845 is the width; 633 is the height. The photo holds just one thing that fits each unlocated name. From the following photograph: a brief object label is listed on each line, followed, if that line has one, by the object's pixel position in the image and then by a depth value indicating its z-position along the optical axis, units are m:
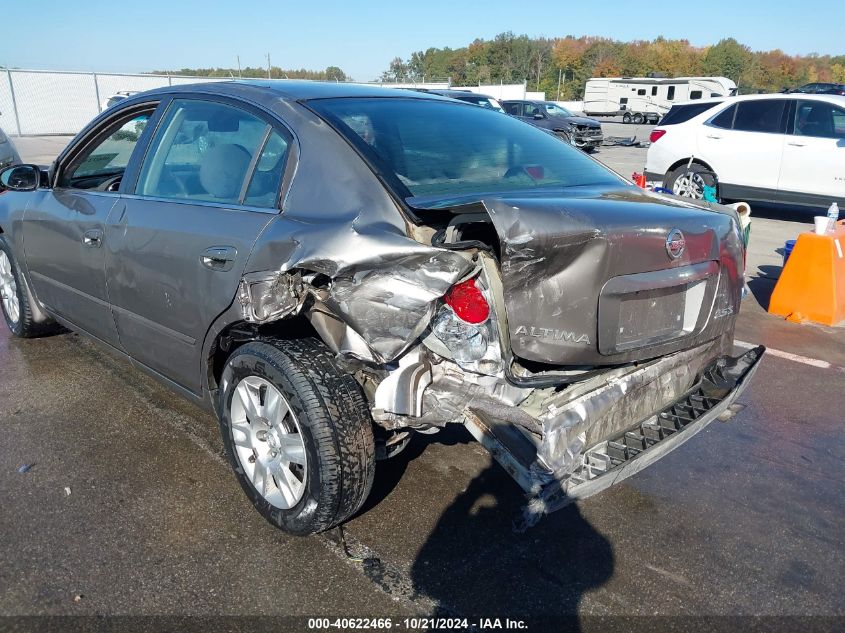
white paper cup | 5.68
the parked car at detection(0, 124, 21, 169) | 10.62
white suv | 9.44
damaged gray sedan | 2.34
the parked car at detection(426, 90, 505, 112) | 19.42
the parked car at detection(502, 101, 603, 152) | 22.20
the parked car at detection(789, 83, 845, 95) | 15.49
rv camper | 44.28
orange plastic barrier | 5.58
